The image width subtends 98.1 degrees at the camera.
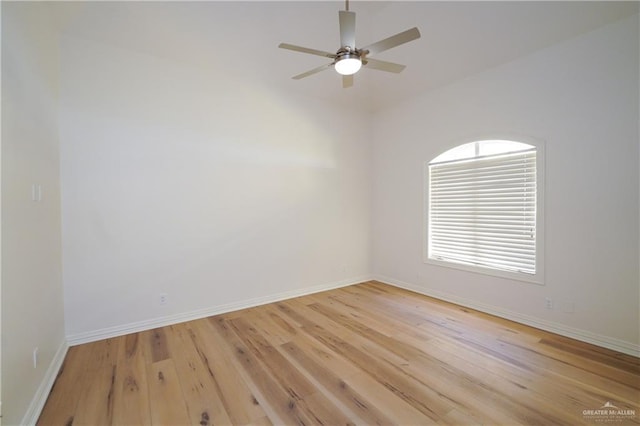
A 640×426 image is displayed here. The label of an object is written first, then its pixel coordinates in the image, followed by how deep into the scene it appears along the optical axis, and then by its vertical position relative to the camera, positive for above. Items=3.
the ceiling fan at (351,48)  2.03 +1.26
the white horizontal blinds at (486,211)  3.32 -0.05
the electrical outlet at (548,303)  3.08 -1.08
